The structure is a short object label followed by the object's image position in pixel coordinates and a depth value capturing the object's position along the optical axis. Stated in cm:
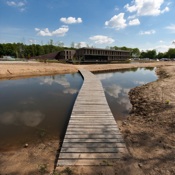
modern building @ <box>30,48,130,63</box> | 5431
